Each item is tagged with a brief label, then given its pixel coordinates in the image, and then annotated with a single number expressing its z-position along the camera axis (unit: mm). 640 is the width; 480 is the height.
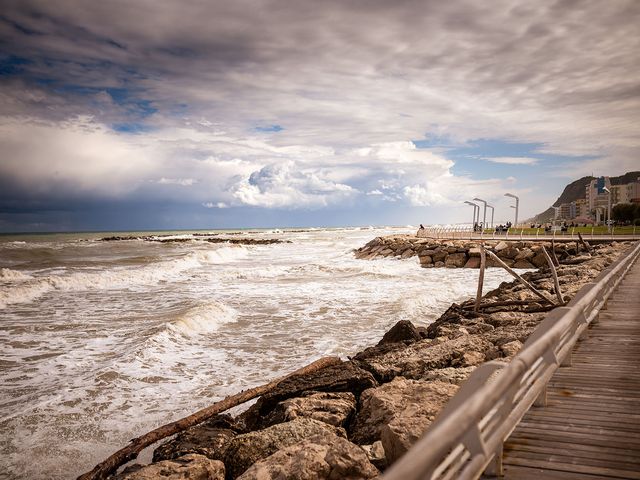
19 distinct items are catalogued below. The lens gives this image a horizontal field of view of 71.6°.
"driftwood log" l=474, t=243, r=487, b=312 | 11976
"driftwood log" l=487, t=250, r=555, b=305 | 10974
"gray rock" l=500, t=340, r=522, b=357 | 6973
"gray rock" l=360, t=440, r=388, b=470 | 4266
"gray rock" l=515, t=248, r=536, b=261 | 29344
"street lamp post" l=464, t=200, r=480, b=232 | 66625
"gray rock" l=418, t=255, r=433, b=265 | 31781
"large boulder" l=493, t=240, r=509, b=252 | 30852
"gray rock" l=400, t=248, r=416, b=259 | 35741
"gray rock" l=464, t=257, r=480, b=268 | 29344
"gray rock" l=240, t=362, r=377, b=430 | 6652
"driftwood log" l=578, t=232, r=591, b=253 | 30456
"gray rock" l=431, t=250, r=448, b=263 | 31559
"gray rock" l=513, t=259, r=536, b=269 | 28923
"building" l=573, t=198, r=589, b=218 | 163725
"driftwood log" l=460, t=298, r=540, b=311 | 11625
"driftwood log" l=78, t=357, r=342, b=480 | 5277
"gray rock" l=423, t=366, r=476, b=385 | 6109
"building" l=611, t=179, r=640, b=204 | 142500
